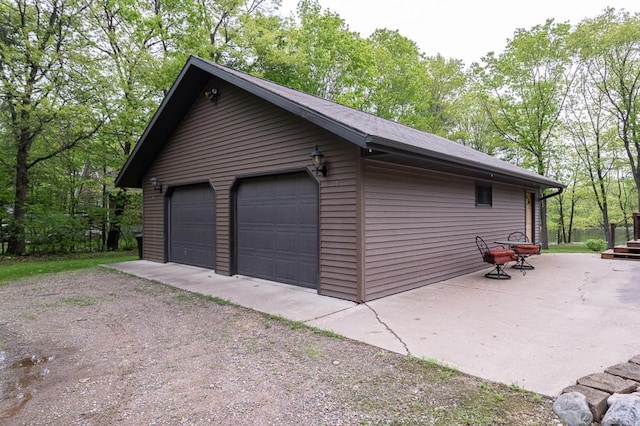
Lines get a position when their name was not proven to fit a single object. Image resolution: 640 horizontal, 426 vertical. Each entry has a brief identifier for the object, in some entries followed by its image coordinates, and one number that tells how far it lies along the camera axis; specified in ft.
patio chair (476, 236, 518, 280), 21.75
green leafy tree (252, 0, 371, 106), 50.72
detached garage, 17.21
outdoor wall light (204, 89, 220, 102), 25.09
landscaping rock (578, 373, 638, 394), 7.73
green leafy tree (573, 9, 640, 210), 47.62
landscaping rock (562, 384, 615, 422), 7.15
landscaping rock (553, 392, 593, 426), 6.93
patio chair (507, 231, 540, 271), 23.61
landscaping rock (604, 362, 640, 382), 8.35
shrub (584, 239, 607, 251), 41.29
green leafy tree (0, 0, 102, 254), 36.73
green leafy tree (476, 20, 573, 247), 51.13
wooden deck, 30.35
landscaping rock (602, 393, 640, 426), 6.56
